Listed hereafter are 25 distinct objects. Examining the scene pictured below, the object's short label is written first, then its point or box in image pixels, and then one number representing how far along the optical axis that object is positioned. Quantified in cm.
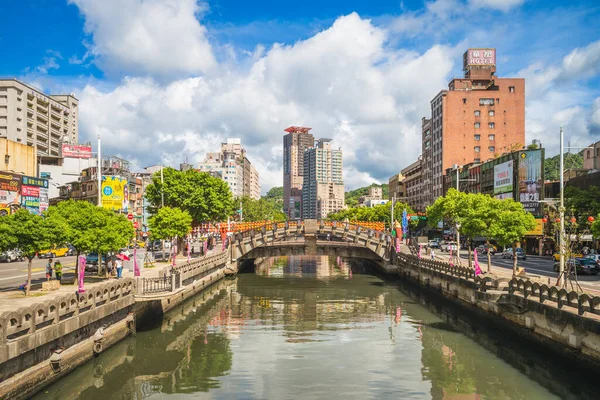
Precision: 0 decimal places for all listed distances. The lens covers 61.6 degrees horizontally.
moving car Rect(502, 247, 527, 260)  7632
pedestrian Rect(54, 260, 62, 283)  3778
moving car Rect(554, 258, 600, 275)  5219
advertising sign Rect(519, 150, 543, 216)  8531
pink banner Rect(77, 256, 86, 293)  2909
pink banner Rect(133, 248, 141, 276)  3911
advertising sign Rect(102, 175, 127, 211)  6750
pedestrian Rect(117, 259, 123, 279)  4400
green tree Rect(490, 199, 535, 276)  4950
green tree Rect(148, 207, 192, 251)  6550
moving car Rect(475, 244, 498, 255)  8926
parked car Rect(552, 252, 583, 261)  6108
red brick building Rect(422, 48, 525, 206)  13450
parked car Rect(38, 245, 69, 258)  7624
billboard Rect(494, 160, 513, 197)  9269
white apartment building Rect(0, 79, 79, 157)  11400
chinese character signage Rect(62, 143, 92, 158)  11562
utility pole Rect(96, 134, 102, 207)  4662
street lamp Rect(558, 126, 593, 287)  3406
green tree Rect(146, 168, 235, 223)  8138
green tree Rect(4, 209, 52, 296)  3191
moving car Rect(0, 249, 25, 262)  7149
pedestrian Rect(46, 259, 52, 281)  3693
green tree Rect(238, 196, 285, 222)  17054
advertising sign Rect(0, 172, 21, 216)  7719
